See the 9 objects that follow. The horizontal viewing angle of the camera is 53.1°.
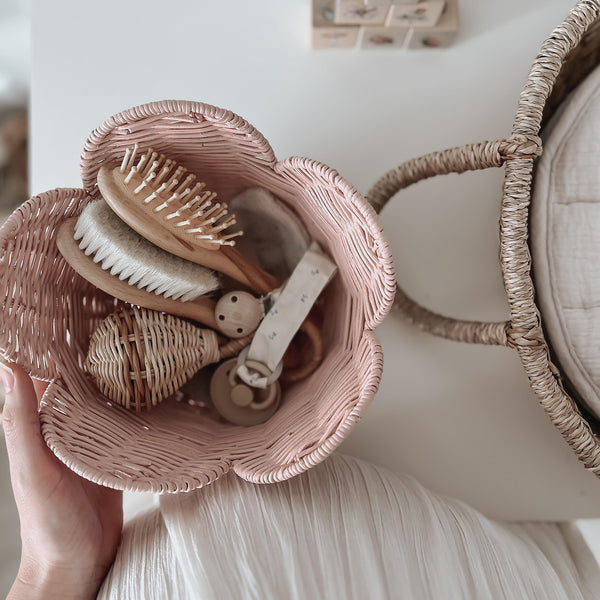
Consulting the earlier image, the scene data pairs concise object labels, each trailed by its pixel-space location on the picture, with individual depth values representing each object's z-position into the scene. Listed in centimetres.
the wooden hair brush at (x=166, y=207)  51
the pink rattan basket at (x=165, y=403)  49
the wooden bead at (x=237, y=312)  59
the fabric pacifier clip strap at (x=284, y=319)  59
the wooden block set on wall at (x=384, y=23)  63
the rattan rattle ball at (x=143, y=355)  55
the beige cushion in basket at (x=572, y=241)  57
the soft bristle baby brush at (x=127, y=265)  52
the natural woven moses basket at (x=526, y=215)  51
